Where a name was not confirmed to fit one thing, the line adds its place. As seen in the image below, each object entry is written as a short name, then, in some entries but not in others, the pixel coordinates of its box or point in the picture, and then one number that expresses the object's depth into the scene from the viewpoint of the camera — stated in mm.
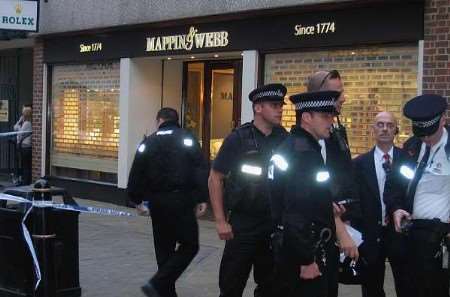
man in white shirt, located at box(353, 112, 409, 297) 5730
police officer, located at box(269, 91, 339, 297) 4375
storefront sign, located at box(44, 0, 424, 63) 9281
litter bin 6176
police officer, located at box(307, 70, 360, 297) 4793
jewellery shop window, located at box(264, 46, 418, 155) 9406
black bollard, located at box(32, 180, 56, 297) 6145
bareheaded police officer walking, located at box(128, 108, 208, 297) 6914
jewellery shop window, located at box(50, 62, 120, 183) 14133
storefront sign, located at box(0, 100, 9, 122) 18984
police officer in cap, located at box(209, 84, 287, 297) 5676
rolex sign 14359
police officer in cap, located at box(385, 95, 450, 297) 5359
